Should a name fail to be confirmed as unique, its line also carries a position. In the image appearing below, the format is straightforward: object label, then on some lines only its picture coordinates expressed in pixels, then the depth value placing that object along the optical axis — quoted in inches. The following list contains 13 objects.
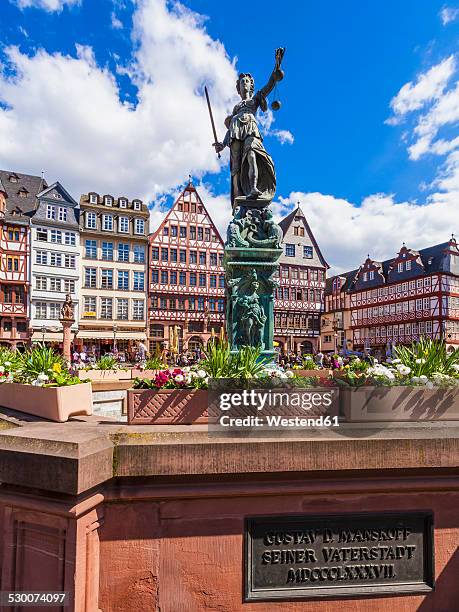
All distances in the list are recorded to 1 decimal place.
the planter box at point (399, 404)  139.7
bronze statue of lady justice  323.9
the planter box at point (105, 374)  346.3
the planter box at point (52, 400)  151.3
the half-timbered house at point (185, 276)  1772.9
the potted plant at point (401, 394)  140.2
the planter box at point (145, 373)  272.7
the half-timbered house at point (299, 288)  1877.5
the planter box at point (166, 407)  137.7
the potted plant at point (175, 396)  138.0
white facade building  1603.1
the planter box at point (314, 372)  267.9
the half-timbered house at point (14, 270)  1547.7
